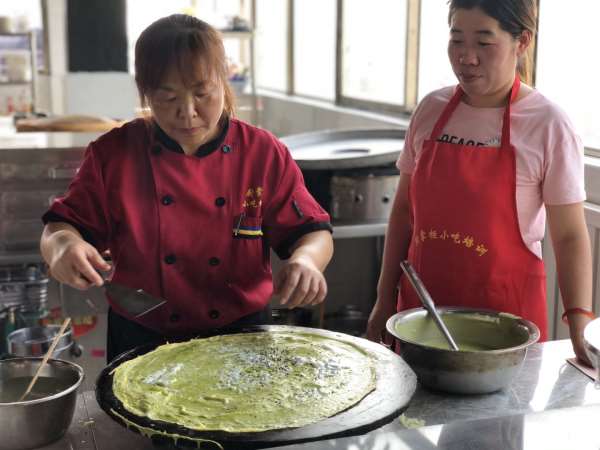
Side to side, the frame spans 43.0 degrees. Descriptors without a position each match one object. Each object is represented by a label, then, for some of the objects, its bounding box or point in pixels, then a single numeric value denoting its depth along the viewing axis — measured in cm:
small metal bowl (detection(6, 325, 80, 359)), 267
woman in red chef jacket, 147
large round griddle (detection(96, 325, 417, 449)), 104
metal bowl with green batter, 128
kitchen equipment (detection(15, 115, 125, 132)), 357
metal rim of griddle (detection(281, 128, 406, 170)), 293
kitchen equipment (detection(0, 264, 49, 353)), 295
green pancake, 113
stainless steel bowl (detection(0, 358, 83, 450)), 113
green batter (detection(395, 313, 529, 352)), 145
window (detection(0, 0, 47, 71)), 774
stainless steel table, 97
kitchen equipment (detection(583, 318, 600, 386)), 109
